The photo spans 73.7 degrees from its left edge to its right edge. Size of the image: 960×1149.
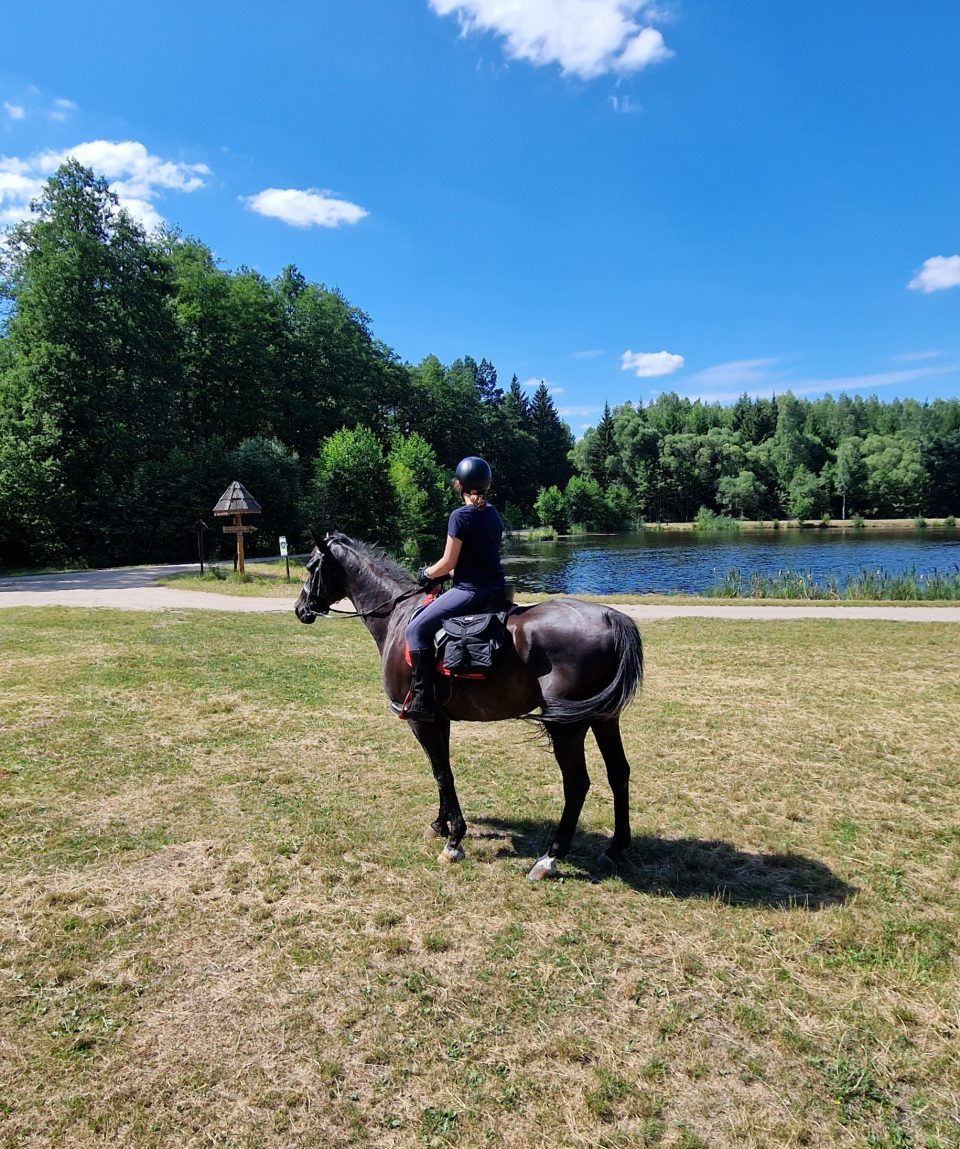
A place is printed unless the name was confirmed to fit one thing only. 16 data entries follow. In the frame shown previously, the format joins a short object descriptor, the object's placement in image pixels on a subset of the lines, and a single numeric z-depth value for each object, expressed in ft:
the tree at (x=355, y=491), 128.26
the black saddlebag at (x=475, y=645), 14.37
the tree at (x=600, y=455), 296.92
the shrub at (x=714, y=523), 244.01
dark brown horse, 13.96
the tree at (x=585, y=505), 249.75
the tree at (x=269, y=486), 123.24
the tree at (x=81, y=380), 98.68
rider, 14.42
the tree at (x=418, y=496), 134.00
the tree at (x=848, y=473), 258.78
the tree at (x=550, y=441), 319.88
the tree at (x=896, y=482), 254.27
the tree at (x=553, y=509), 241.14
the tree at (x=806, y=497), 255.91
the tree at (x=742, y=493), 266.57
